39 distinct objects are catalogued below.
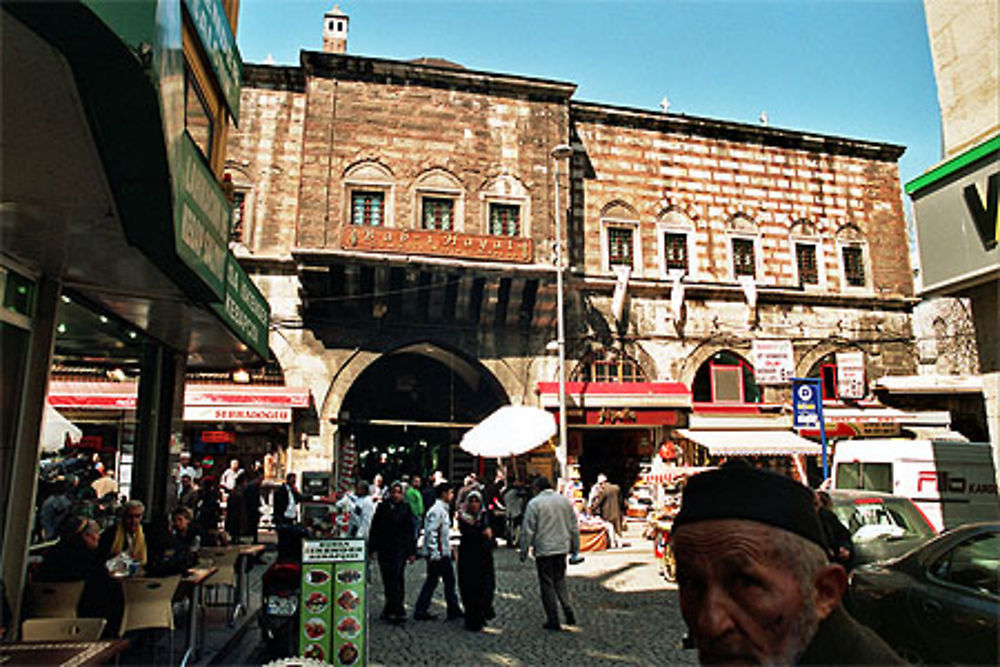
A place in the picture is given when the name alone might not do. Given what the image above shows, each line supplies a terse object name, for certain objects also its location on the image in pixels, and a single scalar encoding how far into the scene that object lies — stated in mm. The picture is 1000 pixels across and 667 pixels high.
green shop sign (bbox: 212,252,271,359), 7941
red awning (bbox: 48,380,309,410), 16984
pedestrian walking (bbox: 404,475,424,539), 13695
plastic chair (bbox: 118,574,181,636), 5680
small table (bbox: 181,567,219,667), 6259
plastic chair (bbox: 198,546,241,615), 7738
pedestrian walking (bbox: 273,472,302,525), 13172
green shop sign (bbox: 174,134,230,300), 4855
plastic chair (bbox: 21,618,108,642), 4754
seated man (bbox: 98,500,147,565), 6750
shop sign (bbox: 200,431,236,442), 18297
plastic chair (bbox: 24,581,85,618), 5840
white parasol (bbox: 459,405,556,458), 14305
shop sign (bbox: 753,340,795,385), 18344
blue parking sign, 12500
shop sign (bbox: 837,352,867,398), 20594
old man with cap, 1271
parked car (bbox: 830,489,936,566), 8367
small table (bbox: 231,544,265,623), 8586
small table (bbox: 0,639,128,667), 3984
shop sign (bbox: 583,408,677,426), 18984
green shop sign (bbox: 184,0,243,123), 6461
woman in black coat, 8175
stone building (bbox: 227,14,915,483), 18156
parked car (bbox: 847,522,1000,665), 4543
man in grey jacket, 8141
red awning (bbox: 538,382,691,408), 18875
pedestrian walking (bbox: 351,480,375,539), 10975
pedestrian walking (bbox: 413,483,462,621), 8828
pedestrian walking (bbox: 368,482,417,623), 8555
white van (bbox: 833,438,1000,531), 12352
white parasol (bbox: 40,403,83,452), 10092
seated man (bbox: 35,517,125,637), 5871
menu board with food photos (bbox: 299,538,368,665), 5918
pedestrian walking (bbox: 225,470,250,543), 12391
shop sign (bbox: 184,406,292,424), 16861
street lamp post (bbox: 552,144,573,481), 16177
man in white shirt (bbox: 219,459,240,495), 15773
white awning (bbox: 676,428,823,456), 18109
